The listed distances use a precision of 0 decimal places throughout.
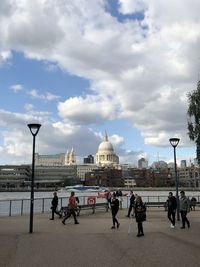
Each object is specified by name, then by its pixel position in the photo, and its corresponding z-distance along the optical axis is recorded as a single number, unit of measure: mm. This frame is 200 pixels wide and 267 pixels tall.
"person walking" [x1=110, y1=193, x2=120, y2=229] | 10802
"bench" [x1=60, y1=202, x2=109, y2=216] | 14201
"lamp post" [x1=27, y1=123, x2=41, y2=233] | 10579
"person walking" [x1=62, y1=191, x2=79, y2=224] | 12005
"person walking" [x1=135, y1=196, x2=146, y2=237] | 8986
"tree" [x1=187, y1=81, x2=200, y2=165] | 12716
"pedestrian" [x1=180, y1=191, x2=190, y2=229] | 10554
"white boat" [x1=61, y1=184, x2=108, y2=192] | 89118
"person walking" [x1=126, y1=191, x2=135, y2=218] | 14227
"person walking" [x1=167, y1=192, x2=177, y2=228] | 11085
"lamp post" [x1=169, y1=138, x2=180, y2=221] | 13538
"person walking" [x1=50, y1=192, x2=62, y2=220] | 13297
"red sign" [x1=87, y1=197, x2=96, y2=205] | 17655
